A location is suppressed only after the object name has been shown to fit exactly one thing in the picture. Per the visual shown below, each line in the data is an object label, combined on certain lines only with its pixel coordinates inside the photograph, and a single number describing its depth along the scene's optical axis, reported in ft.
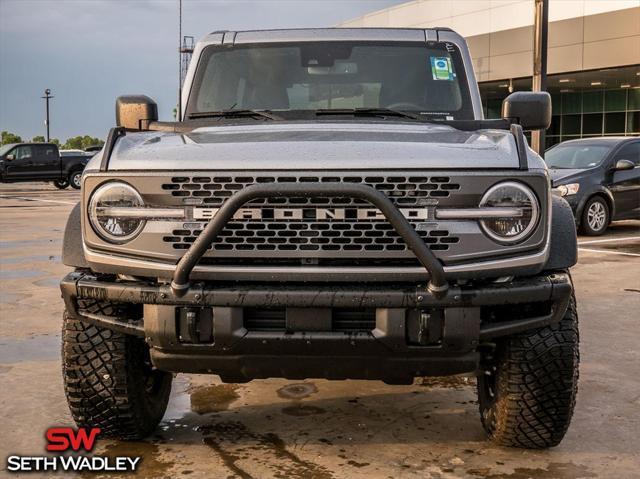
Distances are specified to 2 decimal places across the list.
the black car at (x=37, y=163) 99.71
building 103.14
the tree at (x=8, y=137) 435.20
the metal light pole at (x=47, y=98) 253.03
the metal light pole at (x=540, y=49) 57.72
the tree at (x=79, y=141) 434.30
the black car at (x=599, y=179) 43.70
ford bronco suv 10.77
